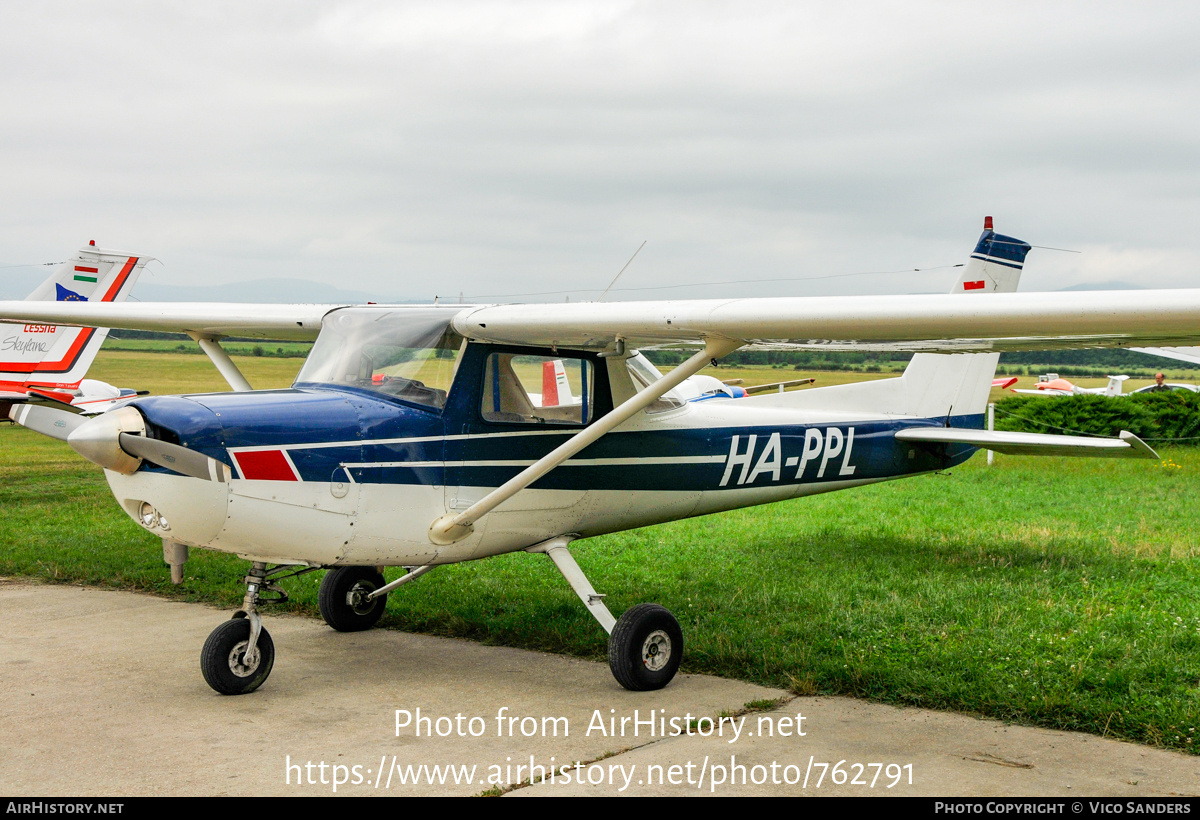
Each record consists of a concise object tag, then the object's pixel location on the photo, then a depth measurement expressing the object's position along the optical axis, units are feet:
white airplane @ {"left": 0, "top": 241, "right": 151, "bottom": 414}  56.49
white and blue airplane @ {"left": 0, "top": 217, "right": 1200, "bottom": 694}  15.87
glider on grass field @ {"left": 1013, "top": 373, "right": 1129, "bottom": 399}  112.16
